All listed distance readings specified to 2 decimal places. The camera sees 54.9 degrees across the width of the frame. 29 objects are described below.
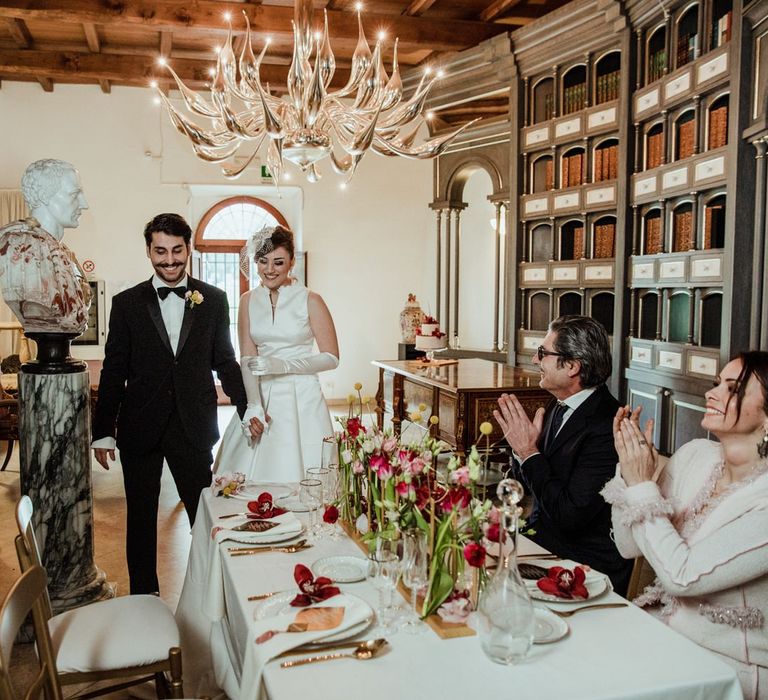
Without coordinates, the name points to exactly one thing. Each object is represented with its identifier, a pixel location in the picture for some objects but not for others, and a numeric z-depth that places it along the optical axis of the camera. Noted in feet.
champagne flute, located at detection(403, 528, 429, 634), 5.15
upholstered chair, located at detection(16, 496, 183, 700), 6.29
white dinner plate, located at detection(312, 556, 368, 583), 5.87
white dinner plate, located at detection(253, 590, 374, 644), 4.79
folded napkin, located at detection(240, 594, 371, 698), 4.57
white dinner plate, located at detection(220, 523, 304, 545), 6.66
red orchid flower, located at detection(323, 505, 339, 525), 6.33
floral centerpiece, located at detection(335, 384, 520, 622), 5.05
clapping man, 7.52
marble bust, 9.39
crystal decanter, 4.47
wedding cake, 19.81
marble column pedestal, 10.07
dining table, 4.25
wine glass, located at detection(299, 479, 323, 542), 6.72
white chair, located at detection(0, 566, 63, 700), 4.12
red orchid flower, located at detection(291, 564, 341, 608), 5.26
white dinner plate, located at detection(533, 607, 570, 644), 4.79
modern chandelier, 13.37
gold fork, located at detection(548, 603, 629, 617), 5.20
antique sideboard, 15.55
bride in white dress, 11.15
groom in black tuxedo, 10.26
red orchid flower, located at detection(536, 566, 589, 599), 5.36
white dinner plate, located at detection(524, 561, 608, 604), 5.32
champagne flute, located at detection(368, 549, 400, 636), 4.99
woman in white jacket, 5.35
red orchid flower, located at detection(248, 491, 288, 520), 7.34
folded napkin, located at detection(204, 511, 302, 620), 6.70
